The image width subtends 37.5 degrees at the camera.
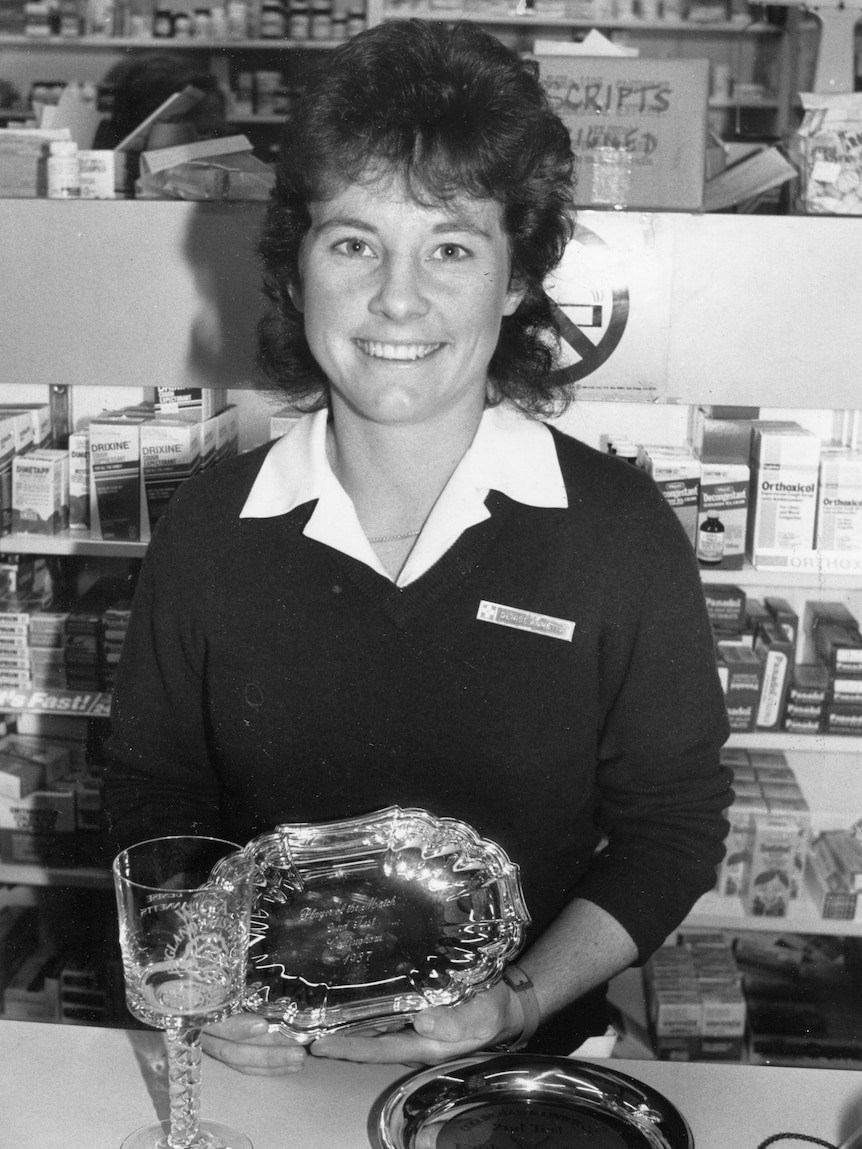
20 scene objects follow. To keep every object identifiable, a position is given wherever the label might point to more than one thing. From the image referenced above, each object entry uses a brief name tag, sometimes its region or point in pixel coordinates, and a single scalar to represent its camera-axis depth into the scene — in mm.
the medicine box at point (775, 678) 2514
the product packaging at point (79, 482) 2562
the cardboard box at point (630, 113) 2250
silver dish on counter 924
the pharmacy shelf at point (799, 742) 2512
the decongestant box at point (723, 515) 2463
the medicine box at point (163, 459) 2486
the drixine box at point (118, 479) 2512
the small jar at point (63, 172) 2445
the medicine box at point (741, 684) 2488
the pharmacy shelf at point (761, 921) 2590
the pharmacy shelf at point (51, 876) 2830
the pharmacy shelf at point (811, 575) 2457
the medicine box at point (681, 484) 2443
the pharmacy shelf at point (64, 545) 2531
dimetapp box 2527
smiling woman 1328
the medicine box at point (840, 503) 2469
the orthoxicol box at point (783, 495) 2459
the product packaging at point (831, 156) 2338
